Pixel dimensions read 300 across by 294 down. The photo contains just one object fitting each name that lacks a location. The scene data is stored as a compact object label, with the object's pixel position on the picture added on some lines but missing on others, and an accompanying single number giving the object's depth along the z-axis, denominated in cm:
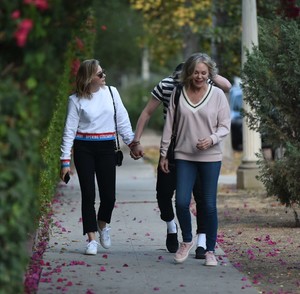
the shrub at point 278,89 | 2030
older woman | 1775
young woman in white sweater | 1917
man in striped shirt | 1889
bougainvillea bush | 1059
